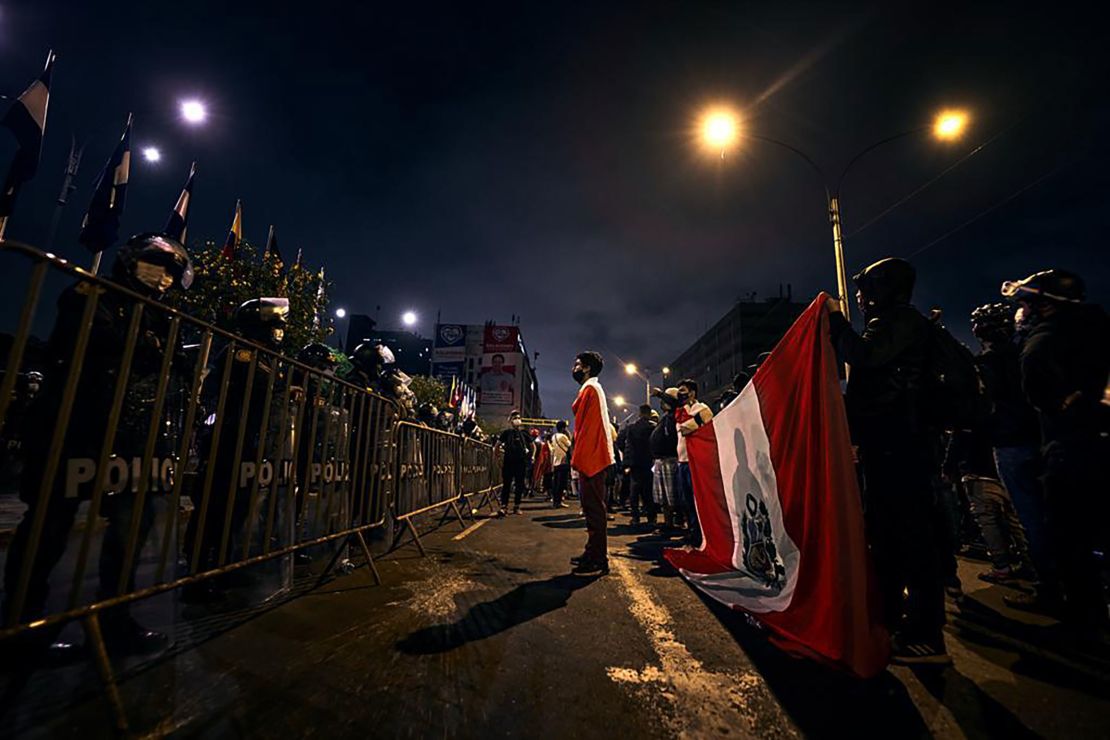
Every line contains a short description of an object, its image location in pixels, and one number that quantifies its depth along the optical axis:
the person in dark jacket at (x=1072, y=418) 2.65
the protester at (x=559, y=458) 11.11
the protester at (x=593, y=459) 4.30
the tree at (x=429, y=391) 47.58
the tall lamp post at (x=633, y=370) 34.64
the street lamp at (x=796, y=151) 9.80
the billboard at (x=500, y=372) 77.12
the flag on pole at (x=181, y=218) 13.07
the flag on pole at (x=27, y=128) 8.23
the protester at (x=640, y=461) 8.39
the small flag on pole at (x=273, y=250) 17.59
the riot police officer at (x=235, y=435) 2.66
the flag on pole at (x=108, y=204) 11.30
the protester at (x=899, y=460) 2.29
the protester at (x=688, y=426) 5.92
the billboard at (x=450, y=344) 80.88
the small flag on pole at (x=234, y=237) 16.20
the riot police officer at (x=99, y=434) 2.07
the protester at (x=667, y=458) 7.21
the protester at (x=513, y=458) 9.56
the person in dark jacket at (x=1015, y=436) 3.28
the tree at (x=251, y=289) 15.85
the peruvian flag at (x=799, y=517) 2.12
